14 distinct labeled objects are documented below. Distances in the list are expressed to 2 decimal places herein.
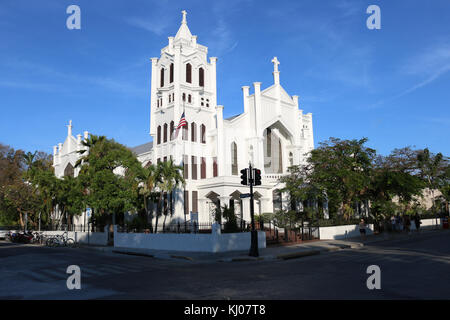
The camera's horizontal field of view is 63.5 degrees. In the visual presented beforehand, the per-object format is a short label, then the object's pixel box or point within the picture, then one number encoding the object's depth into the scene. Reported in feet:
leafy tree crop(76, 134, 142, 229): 93.86
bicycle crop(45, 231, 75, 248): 97.96
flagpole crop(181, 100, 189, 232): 117.30
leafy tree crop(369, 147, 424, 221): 110.42
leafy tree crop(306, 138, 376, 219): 105.50
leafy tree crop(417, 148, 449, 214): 154.61
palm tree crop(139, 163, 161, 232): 92.58
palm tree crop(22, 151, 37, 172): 204.56
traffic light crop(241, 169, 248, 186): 63.78
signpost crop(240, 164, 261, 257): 61.87
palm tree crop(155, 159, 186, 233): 93.15
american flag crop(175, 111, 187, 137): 101.04
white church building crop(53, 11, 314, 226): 118.83
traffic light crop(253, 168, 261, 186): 64.59
